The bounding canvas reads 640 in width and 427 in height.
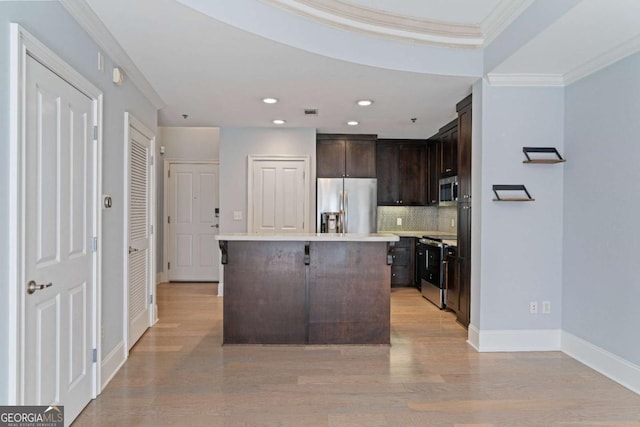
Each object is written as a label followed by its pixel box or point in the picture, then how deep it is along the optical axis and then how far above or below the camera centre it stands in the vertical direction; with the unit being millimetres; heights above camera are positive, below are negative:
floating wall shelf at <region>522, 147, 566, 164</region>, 3541 +545
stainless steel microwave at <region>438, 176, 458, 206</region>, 5310 +270
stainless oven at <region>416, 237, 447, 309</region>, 5102 -827
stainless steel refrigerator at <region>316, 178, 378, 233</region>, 6082 +105
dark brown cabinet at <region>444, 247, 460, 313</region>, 4559 -841
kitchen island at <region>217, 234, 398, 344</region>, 3785 -794
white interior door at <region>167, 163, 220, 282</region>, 6918 -202
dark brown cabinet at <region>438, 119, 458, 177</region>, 5117 +846
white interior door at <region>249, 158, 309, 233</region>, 5828 +198
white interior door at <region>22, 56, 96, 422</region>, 1932 -188
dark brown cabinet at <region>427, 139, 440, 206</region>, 6129 +621
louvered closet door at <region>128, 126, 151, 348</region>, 3643 -266
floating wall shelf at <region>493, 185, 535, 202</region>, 3553 +195
